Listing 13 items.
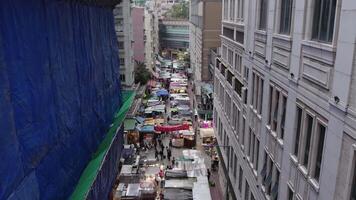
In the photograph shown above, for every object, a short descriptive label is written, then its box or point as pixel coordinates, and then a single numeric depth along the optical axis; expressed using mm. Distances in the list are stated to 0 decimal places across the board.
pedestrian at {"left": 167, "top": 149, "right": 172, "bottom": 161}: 34334
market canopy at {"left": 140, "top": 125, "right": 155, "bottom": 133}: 38250
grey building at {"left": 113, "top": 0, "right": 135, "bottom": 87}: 41694
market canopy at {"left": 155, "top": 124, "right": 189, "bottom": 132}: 37656
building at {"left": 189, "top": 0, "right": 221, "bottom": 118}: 48281
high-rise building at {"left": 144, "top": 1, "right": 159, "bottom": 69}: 66938
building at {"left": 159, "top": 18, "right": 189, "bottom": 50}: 110812
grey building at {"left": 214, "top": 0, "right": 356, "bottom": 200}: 7910
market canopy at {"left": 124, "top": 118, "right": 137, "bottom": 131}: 37844
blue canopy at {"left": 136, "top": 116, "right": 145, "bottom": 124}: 40988
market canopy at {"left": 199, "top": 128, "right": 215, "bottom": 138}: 36188
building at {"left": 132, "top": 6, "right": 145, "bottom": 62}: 60438
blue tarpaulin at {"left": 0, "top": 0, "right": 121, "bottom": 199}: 9719
